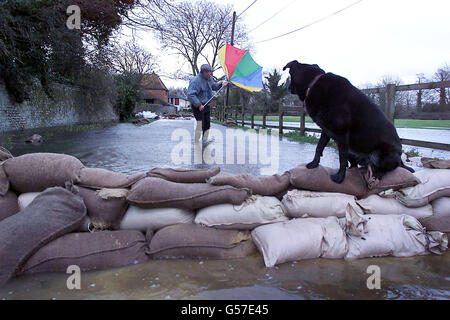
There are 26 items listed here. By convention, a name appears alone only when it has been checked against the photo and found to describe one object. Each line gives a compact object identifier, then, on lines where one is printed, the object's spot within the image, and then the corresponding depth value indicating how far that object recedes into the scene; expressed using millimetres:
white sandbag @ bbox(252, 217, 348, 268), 2305
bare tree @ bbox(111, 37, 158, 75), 39906
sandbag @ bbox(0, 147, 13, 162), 2766
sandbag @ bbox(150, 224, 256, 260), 2371
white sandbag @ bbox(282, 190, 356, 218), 2711
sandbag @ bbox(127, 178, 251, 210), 2518
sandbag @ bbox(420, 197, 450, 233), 2635
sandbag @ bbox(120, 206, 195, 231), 2578
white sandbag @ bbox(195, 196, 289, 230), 2574
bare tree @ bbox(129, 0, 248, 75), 32219
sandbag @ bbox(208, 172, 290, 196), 2688
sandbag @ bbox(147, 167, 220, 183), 2809
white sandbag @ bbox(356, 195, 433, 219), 2766
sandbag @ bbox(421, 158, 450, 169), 2855
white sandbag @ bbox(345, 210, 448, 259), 2443
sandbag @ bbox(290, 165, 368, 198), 2818
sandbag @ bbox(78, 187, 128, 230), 2521
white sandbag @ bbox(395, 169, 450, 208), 2725
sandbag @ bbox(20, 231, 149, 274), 2133
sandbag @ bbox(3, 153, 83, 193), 2561
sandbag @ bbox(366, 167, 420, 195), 2774
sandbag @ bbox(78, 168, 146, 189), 2623
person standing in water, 6258
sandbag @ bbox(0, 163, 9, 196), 2476
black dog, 2791
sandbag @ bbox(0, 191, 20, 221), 2433
